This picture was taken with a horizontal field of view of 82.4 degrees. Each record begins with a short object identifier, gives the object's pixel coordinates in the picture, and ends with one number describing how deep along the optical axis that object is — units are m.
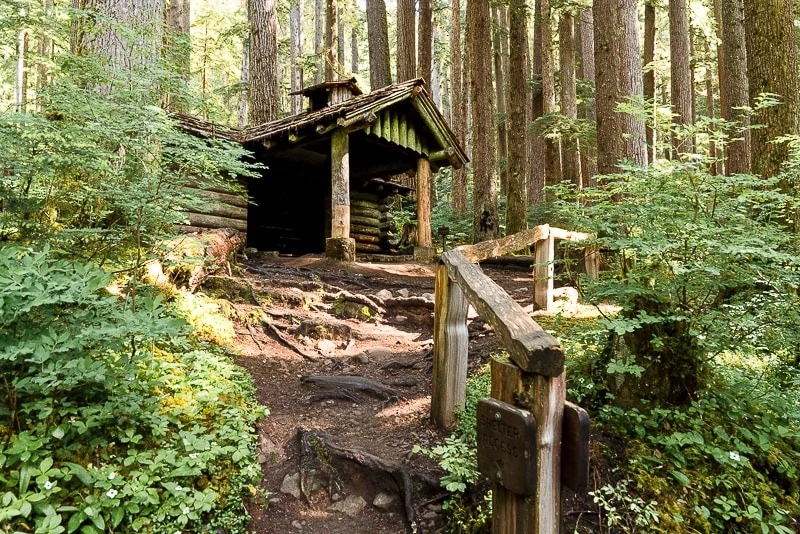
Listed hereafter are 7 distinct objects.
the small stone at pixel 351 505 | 3.04
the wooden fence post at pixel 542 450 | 1.92
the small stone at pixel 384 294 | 7.99
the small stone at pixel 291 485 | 3.13
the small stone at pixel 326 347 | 6.01
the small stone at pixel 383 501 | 3.06
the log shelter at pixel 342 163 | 10.22
